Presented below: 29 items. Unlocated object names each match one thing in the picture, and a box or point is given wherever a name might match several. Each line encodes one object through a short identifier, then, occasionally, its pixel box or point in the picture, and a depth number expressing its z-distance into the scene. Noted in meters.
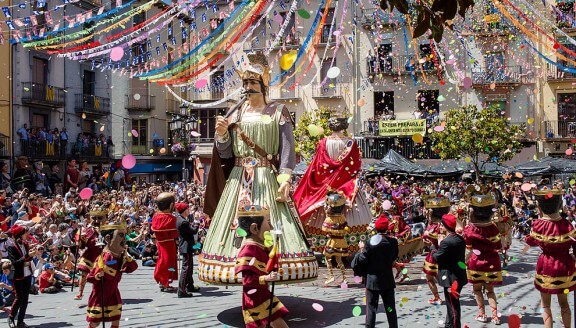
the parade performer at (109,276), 6.19
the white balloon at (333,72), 9.08
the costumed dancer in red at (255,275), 5.65
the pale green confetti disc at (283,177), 7.20
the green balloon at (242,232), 5.72
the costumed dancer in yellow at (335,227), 9.70
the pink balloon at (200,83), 9.66
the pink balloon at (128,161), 11.60
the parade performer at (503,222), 9.46
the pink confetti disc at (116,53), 9.43
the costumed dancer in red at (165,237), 9.24
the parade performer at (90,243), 8.30
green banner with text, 28.06
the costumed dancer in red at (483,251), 7.11
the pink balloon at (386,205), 9.69
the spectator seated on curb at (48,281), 9.90
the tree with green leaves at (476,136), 22.50
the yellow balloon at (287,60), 6.99
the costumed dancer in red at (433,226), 7.48
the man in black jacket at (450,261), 6.60
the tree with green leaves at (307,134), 24.18
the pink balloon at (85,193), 12.22
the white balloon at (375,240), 6.31
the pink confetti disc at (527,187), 12.61
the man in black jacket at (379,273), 6.18
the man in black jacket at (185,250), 8.93
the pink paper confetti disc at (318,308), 7.33
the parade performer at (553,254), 6.40
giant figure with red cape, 10.32
